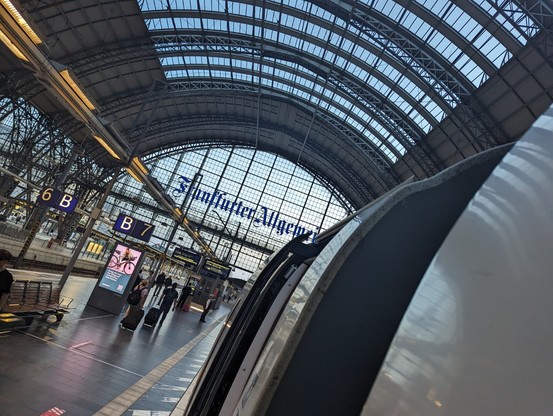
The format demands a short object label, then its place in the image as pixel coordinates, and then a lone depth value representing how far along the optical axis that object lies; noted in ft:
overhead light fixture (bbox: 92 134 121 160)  40.93
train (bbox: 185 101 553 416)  2.35
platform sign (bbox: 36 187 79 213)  59.36
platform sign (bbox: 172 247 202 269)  97.04
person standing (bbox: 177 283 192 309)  74.59
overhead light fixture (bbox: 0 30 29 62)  23.98
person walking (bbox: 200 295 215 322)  63.67
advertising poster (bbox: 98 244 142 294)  46.42
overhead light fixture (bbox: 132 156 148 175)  50.49
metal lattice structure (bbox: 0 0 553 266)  62.54
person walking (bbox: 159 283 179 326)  49.85
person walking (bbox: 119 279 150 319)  39.96
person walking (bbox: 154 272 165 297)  80.43
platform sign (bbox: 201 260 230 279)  94.48
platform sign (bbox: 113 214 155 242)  61.73
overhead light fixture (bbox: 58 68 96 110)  29.81
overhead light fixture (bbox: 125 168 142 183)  50.45
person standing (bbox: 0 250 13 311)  19.13
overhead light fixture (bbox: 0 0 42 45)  22.34
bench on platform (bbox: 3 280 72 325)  27.22
